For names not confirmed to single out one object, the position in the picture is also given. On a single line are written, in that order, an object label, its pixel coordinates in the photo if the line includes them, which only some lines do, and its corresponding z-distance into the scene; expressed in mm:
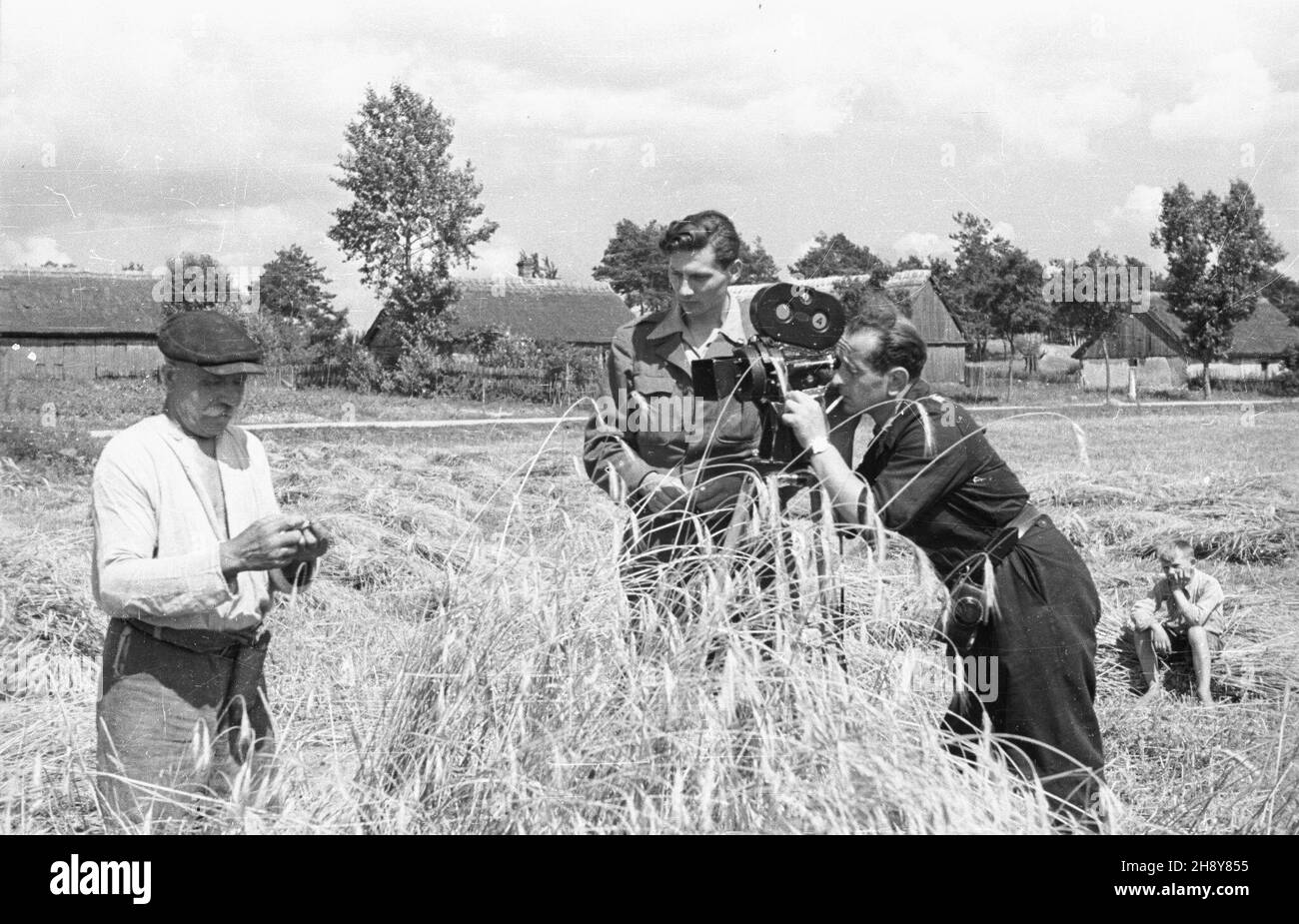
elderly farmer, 2479
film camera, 3076
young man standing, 3086
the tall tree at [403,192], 25656
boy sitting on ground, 5008
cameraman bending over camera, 2961
